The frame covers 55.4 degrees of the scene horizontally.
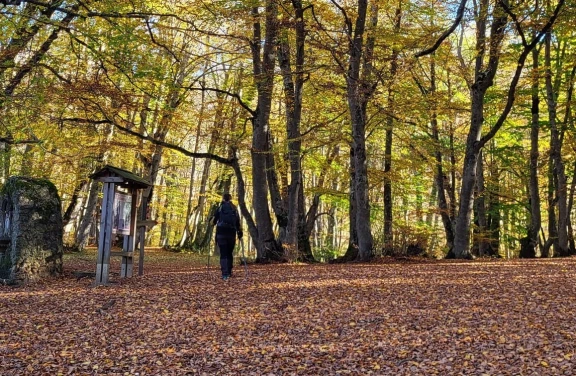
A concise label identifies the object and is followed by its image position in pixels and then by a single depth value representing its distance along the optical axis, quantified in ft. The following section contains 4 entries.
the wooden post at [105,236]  34.12
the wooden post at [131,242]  38.45
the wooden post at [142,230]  40.78
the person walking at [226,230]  36.24
